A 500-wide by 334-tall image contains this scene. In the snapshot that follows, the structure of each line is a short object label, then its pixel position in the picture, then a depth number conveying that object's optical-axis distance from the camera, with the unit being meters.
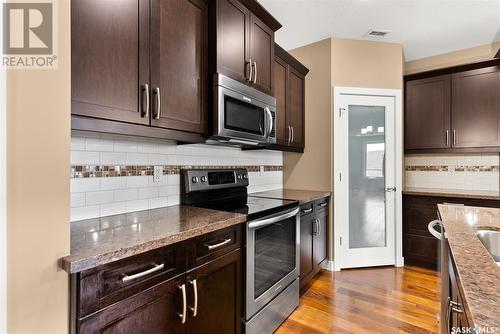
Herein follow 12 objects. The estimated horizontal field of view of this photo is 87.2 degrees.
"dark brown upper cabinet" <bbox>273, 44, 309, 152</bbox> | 2.69
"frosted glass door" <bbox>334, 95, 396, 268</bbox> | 3.10
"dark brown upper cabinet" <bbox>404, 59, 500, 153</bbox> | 3.03
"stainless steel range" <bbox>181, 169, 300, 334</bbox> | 1.67
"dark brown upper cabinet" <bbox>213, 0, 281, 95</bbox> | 1.77
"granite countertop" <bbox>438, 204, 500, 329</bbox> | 0.55
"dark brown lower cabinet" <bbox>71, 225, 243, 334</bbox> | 0.90
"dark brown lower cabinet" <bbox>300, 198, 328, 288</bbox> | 2.46
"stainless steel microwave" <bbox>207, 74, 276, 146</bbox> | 1.72
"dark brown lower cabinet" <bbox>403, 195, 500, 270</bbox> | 2.98
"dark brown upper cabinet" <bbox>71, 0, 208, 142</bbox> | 1.13
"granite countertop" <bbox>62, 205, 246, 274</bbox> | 0.89
